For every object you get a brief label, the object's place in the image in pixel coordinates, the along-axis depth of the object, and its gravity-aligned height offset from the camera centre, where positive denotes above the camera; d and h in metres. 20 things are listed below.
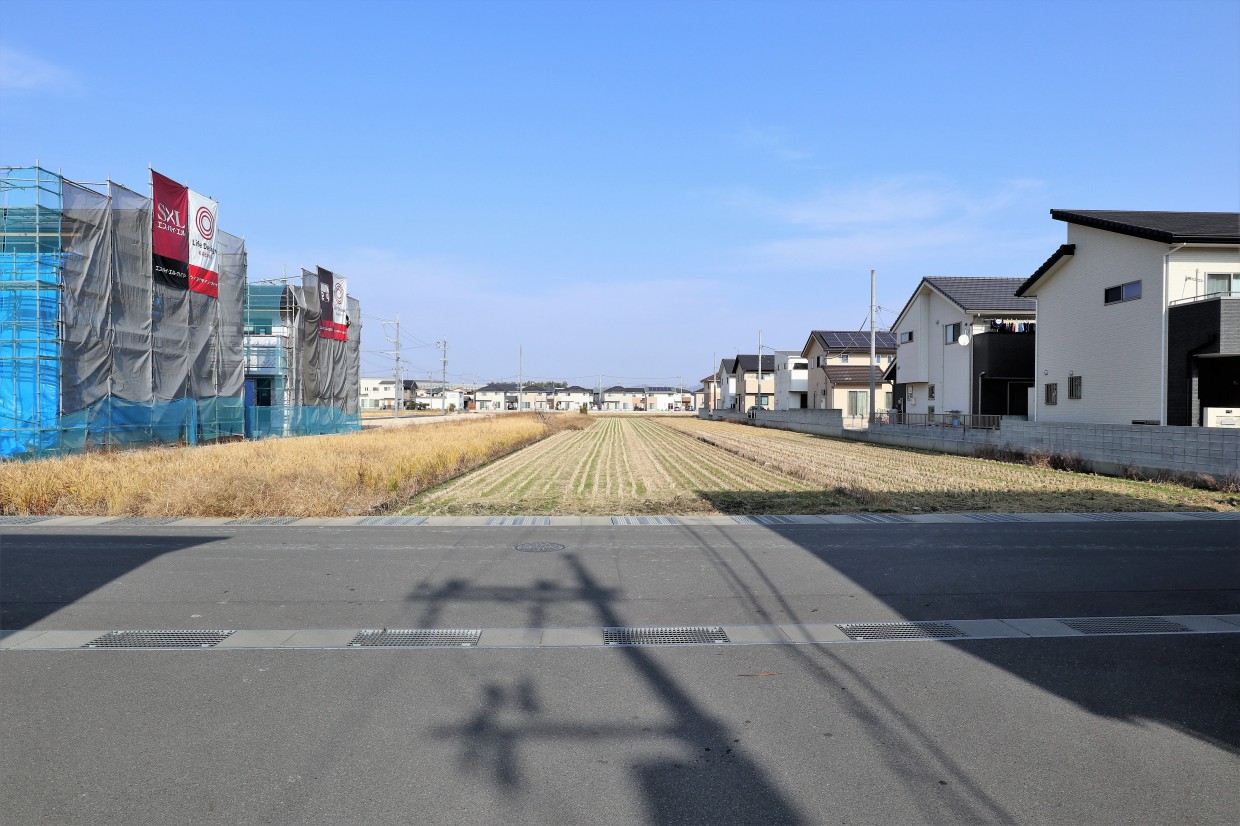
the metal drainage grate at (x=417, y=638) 5.67 -1.73
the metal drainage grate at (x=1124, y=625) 5.98 -1.68
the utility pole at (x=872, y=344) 37.41 +2.97
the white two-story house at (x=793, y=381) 66.25 +2.11
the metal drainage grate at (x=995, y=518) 11.63 -1.66
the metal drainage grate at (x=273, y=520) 11.27 -1.71
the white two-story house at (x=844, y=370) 54.31 +2.65
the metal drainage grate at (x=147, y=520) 11.15 -1.70
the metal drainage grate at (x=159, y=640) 5.63 -1.74
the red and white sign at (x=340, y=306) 39.97 +4.95
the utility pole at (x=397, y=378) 65.26 +2.21
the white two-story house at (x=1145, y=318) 20.42 +2.53
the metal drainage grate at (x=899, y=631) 5.88 -1.71
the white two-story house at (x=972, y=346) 33.19 +2.70
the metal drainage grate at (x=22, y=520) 11.02 -1.69
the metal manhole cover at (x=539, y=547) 9.12 -1.69
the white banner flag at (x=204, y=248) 26.27 +5.28
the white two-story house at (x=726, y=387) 94.81 +2.45
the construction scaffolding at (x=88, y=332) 19.53 +1.90
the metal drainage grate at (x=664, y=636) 5.77 -1.73
